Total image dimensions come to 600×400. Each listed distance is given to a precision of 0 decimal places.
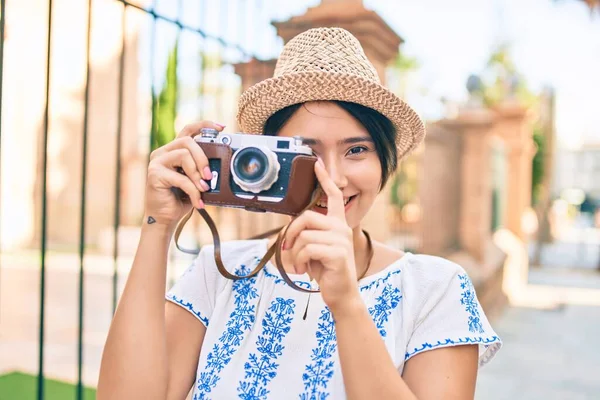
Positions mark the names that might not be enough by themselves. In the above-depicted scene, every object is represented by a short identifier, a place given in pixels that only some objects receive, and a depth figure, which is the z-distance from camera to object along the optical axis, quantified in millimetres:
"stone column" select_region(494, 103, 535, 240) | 9164
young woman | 1291
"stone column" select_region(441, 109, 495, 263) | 6500
